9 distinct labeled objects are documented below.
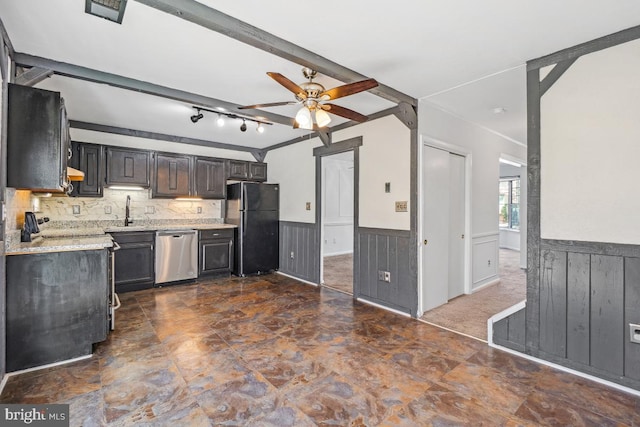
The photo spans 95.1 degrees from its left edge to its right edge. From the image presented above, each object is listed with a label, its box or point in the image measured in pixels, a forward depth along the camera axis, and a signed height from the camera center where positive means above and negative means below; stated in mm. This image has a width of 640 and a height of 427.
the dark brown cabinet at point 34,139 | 2268 +579
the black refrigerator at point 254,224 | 5359 -217
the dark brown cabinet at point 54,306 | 2244 -772
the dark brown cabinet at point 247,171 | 5711 +845
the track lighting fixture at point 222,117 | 3790 +1306
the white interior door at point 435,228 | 3564 -183
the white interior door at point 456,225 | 4094 -168
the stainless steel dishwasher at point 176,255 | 4655 -708
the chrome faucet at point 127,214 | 4844 -37
